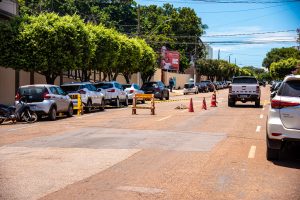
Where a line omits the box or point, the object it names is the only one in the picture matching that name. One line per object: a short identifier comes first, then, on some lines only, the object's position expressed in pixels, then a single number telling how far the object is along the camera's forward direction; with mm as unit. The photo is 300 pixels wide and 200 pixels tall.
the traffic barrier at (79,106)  25162
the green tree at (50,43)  27297
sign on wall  79769
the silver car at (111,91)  30859
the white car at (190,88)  64188
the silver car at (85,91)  25984
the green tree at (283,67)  126925
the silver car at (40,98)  21375
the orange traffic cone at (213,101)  32375
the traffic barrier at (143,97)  24547
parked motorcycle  20752
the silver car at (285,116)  9836
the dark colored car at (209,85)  75138
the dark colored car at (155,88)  42312
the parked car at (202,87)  71562
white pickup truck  29953
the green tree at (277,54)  164688
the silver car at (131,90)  36312
